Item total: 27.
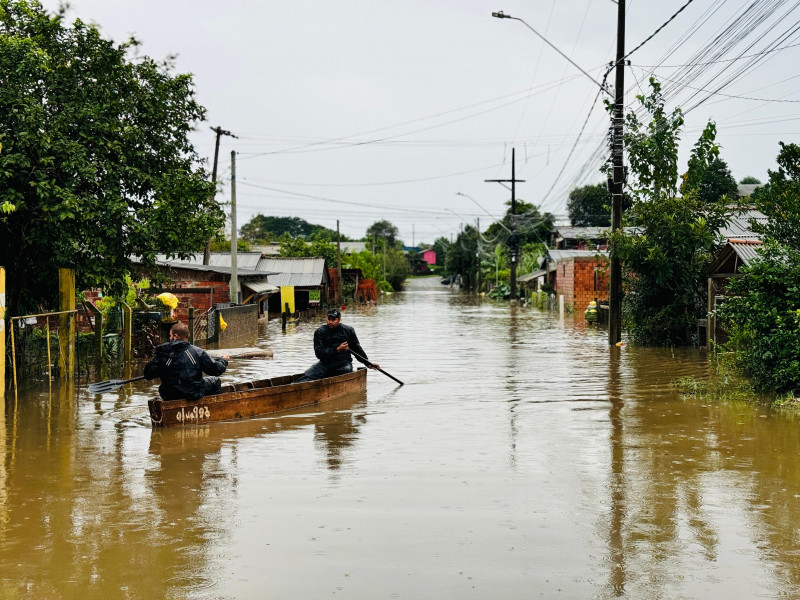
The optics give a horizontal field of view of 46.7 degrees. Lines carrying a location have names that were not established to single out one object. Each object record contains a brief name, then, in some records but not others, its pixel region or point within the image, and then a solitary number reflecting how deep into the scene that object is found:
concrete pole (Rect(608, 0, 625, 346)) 26.48
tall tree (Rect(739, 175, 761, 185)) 88.79
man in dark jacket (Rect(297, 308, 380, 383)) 16.81
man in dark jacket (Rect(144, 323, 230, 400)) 12.94
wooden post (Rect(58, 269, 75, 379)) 18.05
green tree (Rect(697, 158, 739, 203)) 64.38
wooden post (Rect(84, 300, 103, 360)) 20.64
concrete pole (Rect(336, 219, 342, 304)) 69.38
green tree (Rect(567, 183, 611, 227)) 90.00
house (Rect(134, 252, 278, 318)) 31.56
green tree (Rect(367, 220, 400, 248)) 179.12
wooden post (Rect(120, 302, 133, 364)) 22.70
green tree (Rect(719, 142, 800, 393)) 15.04
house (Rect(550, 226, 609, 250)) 68.56
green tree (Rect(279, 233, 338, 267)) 72.38
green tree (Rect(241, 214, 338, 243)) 175.12
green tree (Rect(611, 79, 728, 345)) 26.44
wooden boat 13.22
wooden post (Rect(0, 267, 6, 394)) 15.13
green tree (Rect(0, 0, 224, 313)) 16.20
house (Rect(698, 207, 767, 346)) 20.75
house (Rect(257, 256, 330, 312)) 56.16
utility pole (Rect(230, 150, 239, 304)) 35.56
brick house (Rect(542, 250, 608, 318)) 52.94
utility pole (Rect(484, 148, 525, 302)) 68.38
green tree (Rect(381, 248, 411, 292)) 114.19
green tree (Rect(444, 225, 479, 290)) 120.44
